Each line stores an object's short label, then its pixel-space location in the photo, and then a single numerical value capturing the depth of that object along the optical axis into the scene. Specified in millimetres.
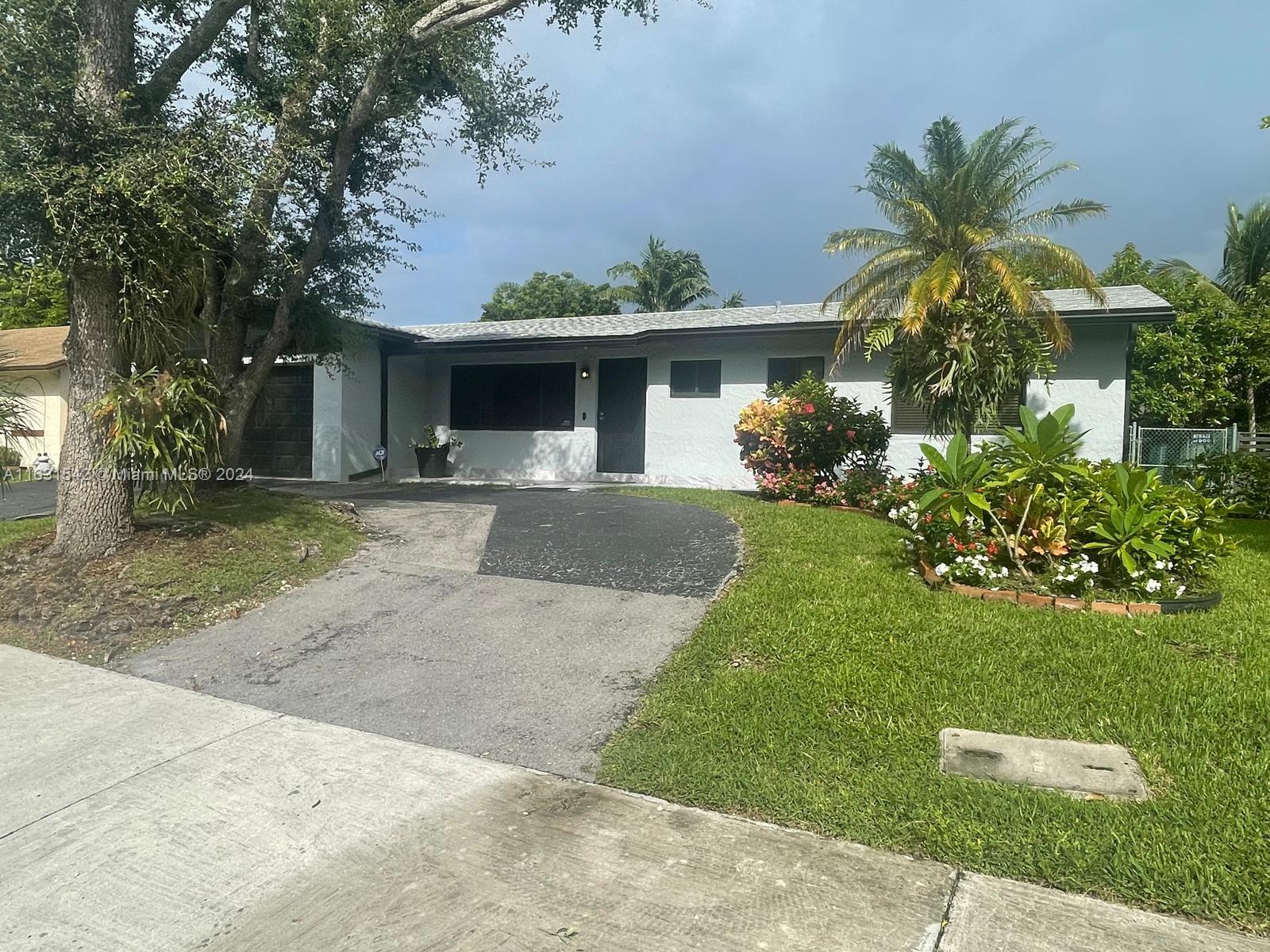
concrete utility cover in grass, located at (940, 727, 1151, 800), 3258
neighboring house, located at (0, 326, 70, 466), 16953
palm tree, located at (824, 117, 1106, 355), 9844
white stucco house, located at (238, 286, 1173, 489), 12773
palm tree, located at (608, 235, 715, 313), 36156
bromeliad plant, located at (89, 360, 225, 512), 6457
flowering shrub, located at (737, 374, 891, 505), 10500
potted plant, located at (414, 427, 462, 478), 15555
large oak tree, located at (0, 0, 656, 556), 6188
